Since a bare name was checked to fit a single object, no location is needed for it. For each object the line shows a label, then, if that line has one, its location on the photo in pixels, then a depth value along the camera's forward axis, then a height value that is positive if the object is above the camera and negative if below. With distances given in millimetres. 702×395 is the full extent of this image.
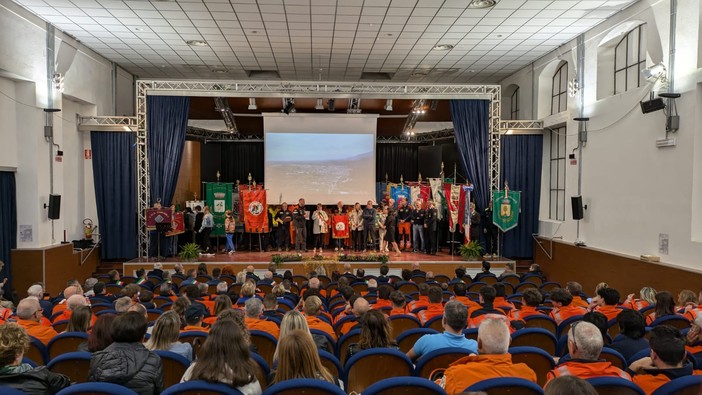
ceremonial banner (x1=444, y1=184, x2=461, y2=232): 14352 -416
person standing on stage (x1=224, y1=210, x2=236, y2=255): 14523 -1181
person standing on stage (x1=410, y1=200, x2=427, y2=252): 14867 -1027
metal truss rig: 13617 +2559
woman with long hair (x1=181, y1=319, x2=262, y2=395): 2609 -904
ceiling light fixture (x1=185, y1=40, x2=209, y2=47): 13098 +3714
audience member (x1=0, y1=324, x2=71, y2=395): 2666 -984
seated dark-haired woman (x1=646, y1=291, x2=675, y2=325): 5176 -1167
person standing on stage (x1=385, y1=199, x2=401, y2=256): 14664 -1120
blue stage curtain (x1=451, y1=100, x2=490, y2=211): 14375 +1357
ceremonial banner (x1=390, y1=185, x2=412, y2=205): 16672 -166
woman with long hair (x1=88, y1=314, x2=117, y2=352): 3520 -1028
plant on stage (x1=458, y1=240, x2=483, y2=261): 13574 -1659
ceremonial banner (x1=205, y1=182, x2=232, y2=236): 15227 -470
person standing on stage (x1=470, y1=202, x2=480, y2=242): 13820 -935
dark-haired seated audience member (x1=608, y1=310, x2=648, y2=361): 4016 -1152
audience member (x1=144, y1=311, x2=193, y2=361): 3643 -1069
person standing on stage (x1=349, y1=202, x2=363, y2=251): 14984 -1054
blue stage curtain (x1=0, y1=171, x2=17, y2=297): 10516 -697
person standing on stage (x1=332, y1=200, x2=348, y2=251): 15398 -767
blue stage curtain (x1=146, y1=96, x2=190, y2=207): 13812 +1261
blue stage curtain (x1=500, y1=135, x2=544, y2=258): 14594 +440
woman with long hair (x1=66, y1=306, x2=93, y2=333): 4211 -1100
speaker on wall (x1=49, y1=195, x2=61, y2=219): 11336 -433
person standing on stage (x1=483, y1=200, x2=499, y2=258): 14158 -1178
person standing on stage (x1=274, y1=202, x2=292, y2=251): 14742 -1101
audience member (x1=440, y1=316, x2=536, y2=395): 2822 -1004
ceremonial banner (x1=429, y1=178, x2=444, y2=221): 15328 -226
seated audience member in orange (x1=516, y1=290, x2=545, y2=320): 5586 -1299
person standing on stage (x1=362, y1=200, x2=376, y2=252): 14742 -952
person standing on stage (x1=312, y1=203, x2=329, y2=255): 15164 -1073
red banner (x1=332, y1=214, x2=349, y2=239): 15289 -1140
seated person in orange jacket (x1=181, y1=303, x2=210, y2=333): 4320 -1102
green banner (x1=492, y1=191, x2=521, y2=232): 13930 -559
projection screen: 16250 +972
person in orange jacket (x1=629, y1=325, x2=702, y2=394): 3025 -1025
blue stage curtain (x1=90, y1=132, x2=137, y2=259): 13812 -118
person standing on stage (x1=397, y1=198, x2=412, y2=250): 15297 -1094
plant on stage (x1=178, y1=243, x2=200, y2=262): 13328 -1711
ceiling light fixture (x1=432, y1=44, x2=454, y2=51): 13453 +3743
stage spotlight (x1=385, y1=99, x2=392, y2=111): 14461 +2367
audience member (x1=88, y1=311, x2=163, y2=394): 2926 -1015
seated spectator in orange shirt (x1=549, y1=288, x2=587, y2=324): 5562 -1315
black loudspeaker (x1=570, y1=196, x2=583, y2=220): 12039 -429
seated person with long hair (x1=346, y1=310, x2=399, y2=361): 3695 -1045
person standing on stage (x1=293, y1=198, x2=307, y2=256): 14688 -1100
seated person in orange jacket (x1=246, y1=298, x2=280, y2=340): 4516 -1193
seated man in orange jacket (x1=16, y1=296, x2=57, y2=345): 4438 -1220
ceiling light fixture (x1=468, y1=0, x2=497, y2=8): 10016 +3631
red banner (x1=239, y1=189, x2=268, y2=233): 15109 -669
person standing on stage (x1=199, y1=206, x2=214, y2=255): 14375 -1122
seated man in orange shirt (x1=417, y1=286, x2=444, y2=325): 5383 -1268
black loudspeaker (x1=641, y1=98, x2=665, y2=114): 9127 +1521
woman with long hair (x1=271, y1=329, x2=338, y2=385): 2686 -911
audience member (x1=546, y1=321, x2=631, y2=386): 2932 -1006
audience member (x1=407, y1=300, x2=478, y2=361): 3701 -1085
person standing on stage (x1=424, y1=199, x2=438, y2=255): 14681 -1085
